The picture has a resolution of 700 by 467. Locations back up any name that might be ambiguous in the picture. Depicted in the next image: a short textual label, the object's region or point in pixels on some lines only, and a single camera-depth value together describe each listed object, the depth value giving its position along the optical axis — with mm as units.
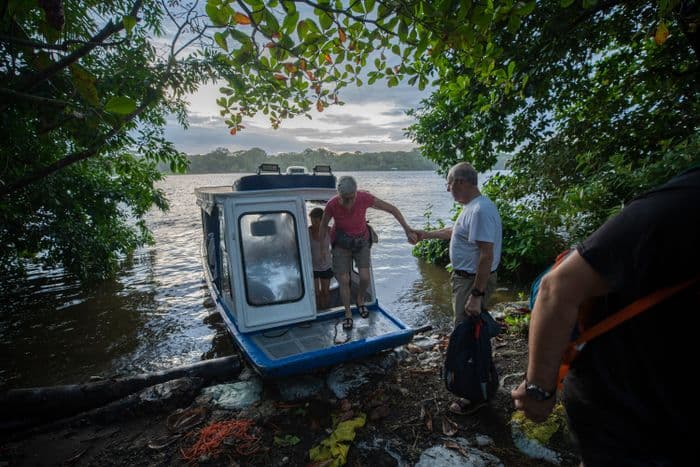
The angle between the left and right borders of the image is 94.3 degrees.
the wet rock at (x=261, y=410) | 3859
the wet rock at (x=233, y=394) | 4230
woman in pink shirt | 4812
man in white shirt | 3127
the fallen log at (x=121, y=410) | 4145
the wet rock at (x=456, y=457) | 2840
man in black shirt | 980
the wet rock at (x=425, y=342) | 5422
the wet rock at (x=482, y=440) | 3045
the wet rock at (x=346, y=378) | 4191
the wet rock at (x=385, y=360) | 4613
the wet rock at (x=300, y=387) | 4195
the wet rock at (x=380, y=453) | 3015
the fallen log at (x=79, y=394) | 4293
